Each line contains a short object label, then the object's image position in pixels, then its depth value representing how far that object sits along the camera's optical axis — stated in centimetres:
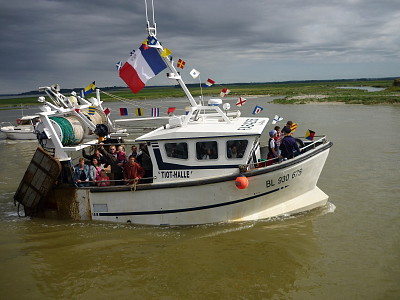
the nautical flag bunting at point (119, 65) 982
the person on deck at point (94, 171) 931
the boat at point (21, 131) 2875
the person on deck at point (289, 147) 863
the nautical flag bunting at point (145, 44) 897
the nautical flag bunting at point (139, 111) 1034
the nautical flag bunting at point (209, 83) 980
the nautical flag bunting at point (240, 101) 1006
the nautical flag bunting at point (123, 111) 1108
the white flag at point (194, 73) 962
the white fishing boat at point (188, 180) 827
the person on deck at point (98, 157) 983
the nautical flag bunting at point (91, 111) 1148
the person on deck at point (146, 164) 905
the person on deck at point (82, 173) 937
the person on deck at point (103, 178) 930
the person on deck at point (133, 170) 874
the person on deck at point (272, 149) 905
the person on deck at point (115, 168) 927
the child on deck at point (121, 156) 962
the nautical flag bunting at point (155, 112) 1061
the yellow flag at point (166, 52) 892
